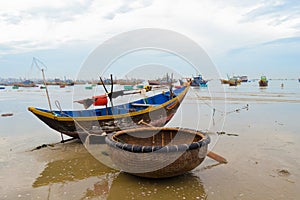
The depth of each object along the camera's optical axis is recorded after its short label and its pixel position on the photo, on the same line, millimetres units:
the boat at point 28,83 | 81769
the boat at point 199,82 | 50338
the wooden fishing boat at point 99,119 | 7398
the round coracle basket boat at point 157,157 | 4324
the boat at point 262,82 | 49684
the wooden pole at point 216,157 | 5703
